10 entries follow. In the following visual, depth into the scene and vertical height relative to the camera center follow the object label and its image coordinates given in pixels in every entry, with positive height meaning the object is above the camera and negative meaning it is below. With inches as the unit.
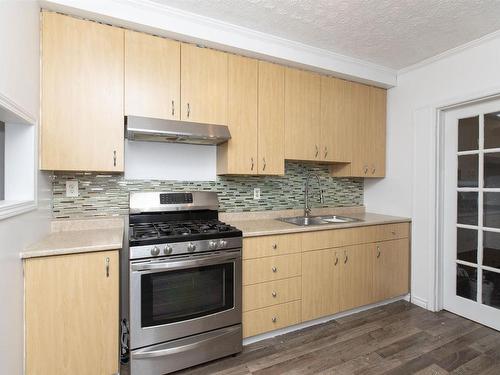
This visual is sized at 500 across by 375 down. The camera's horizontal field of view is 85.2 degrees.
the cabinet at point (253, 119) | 90.4 +22.7
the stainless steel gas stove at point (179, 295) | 66.1 -29.1
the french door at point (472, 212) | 92.7 -9.1
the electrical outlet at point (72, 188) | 80.2 -1.2
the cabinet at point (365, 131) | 114.3 +23.8
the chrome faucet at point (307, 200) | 114.2 -6.1
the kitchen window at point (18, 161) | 59.7 +5.1
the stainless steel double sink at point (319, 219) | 111.6 -14.2
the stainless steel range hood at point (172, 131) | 73.7 +15.3
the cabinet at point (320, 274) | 82.6 -30.5
